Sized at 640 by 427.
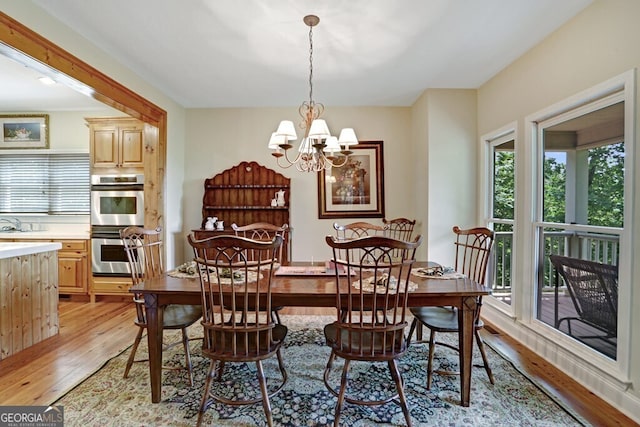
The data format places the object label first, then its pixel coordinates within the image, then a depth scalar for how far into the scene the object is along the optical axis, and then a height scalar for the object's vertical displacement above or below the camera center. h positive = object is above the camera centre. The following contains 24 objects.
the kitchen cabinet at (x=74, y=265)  4.03 -0.72
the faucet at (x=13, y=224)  4.47 -0.22
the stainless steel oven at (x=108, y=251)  3.99 -0.53
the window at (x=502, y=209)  3.37 +0.02
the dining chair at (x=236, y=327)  1.60 -0.64
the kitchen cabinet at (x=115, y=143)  4.00 +0.84
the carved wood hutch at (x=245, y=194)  4.41 +0.22
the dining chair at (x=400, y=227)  4.00 -0.23
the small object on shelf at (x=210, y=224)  4.19 -0.19
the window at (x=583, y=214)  2.13 -0.02
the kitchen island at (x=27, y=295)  2.62 -0.78
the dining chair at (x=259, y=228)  3.15 -0.19
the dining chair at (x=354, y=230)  3.36 -0.31
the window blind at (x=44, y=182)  4.47 +0.38
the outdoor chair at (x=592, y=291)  2.13 -0.59
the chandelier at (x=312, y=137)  2.36 +0.58
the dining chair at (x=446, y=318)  2.08 -0.76
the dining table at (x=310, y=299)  1.83 -0.53
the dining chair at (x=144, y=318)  2.13 -0.76
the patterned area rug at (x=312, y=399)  1.83 -1.21
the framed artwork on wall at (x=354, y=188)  4.47 +0.32
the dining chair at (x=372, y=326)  1.60 -0.64
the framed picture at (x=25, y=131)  4.43 +1.10
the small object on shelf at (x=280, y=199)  4.34 +0.15
